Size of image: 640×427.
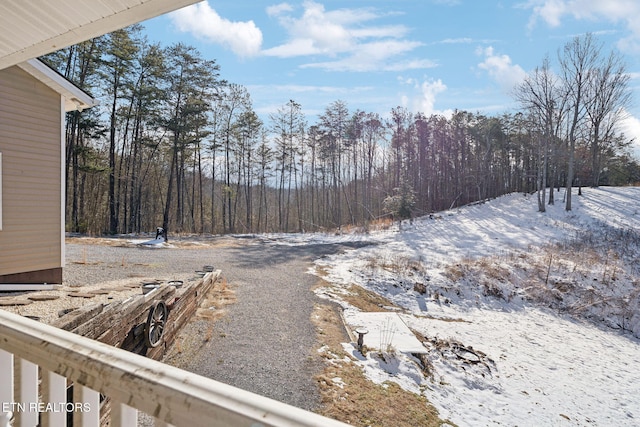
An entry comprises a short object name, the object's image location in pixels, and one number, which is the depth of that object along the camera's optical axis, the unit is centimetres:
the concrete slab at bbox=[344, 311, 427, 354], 505
